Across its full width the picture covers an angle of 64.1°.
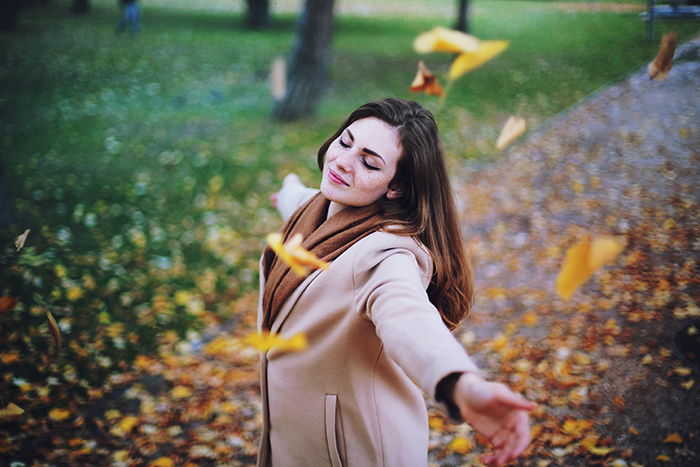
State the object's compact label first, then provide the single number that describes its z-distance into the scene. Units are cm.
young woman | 178
